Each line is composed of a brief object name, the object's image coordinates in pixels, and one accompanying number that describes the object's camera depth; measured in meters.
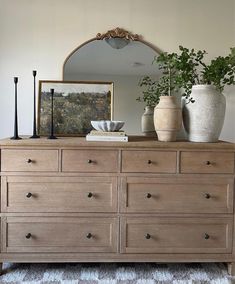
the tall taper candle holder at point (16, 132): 2.06
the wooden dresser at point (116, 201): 1.93
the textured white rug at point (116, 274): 1.96
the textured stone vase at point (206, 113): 2.01
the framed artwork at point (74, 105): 2.41
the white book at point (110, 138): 1.97
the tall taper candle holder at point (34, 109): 2.18
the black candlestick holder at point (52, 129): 2.13
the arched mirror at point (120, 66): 2.42
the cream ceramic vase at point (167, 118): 2.02
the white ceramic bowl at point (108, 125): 2.09
